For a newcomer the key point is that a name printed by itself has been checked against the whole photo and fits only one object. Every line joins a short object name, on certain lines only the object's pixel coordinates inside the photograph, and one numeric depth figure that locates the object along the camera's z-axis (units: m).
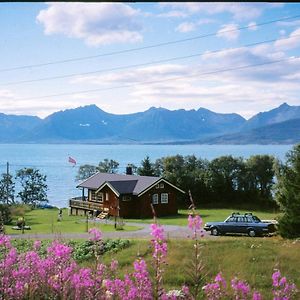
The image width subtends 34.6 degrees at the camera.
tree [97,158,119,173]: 62.78
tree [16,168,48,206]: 59.32
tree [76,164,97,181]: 66.44
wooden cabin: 38.59
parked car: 24.31
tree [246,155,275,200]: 42.85
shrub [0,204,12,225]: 33.55
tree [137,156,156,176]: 46.44
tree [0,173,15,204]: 52.94
